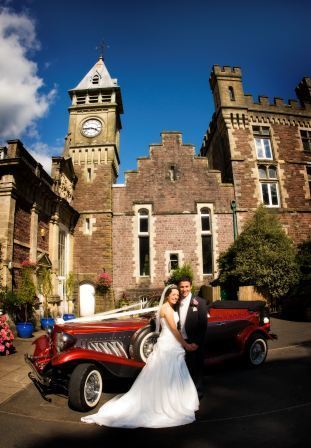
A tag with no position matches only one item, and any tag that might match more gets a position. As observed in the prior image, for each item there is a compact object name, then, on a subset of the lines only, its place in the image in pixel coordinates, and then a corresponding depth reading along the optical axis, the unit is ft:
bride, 11.59
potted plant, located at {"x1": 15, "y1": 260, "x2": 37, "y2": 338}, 32.01
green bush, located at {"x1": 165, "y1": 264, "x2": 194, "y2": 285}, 51.35
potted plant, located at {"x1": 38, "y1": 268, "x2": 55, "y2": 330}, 41.21
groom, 14.62
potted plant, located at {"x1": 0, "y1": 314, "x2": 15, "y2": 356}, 24.12
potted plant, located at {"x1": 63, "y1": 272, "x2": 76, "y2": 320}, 47.11
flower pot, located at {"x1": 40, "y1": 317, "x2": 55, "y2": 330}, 37.58
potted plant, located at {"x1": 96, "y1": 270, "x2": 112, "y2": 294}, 55.83
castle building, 58.18
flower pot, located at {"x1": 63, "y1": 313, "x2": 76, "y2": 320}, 46.31
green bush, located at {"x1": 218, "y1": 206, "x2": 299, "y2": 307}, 46.50
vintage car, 14.37
